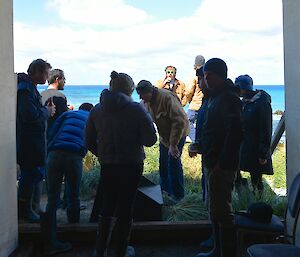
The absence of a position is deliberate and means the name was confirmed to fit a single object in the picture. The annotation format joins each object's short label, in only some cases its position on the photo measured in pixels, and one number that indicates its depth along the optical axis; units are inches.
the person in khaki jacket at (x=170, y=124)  202.2
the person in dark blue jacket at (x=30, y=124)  170.7
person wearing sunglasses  294.0
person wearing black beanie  138.1
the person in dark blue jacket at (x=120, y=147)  141.6
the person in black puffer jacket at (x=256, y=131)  194.9
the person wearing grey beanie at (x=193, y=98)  304.6
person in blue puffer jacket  166.2
